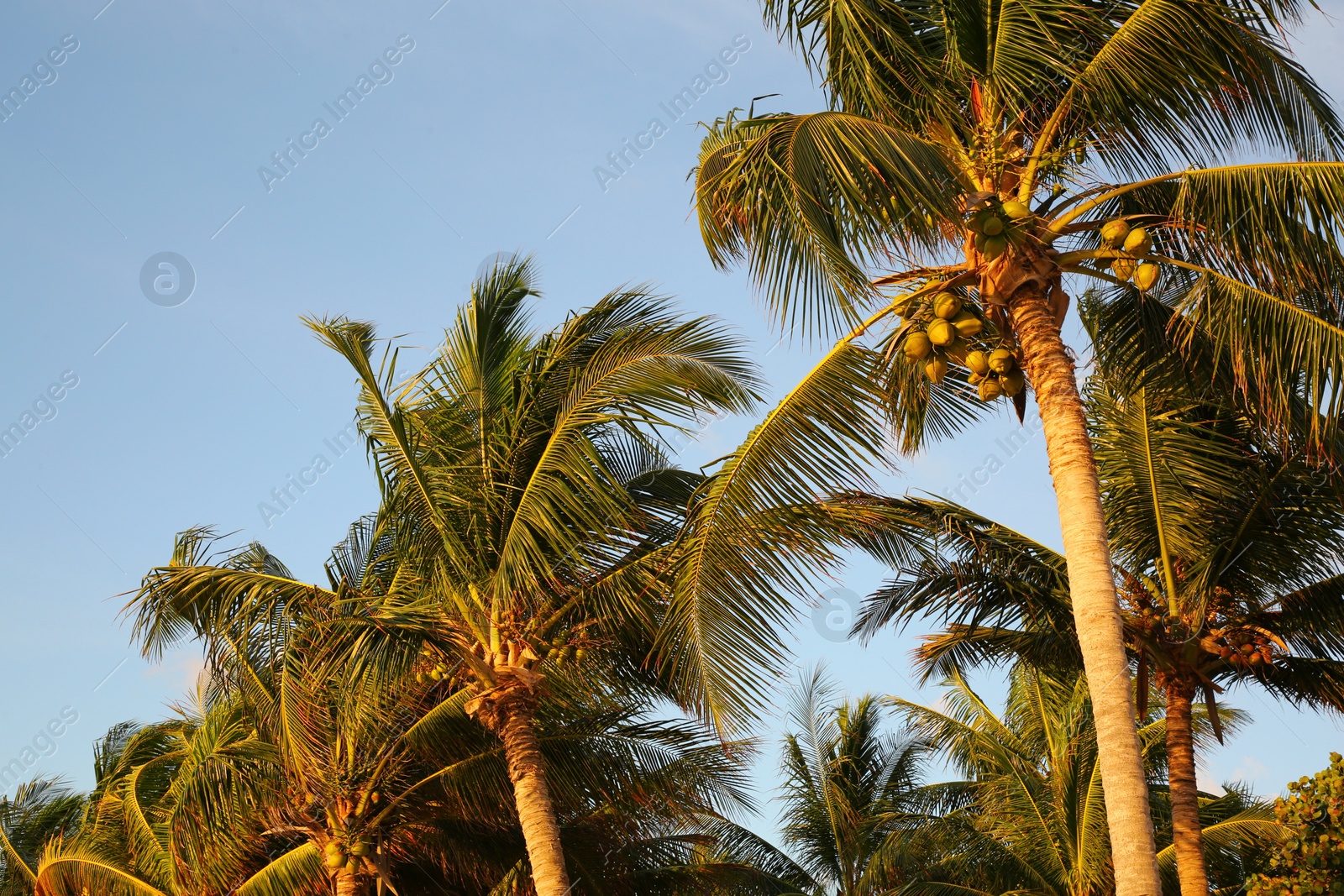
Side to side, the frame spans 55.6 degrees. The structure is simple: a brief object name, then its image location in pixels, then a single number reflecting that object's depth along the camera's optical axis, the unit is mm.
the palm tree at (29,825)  17938
